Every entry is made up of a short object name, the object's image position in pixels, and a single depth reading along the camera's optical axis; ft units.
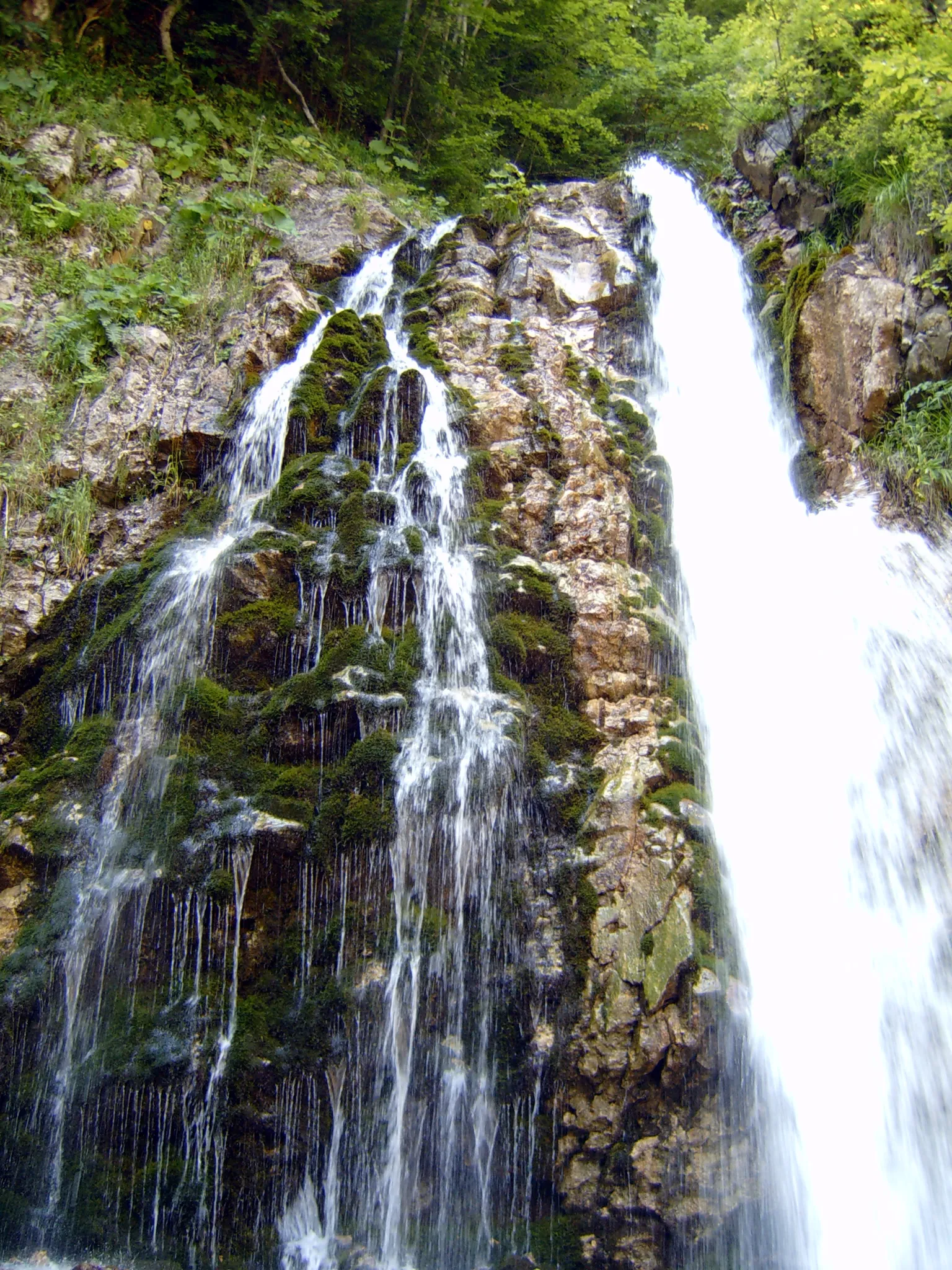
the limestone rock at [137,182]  29.63
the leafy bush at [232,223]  29.45
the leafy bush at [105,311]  24.64
